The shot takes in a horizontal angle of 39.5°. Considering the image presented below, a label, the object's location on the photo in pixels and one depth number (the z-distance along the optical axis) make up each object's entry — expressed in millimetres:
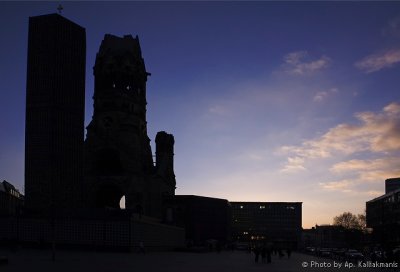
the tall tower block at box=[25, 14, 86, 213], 90750
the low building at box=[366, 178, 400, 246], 115631
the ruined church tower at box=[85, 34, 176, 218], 100312
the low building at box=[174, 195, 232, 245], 127375
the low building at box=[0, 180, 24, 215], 187162
